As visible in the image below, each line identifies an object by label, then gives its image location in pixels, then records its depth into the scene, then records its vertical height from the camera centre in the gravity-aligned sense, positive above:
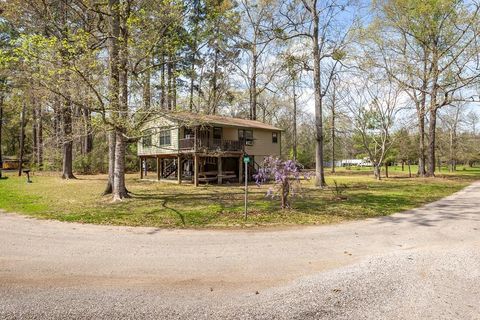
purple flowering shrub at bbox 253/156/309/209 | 10.62 -0.28
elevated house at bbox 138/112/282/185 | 23.20 +1.46
